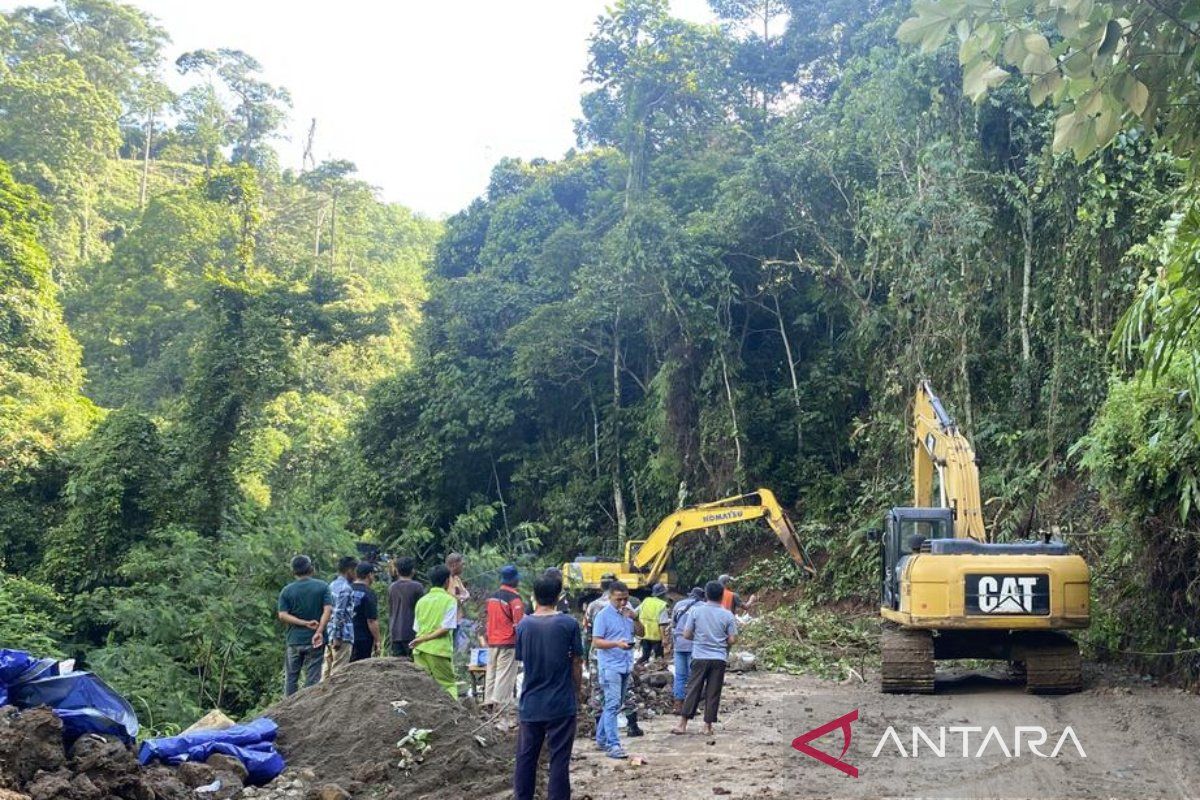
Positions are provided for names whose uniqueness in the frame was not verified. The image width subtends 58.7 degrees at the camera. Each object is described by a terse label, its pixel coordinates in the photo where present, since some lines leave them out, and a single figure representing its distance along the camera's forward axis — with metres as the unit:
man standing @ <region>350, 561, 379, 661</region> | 10.17
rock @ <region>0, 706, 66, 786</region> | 6.18
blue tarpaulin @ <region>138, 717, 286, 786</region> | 7.15
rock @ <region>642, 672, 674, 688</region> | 12.63
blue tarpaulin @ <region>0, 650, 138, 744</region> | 6.97
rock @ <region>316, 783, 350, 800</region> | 7.01
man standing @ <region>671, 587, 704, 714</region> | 11.12
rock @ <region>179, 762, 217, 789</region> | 6.86
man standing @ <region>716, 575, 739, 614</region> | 13.73
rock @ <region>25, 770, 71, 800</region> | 6.02
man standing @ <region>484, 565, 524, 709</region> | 9.16
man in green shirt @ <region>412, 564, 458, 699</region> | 9.38
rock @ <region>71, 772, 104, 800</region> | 6.13
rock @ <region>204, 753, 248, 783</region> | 7.13
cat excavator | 10.94
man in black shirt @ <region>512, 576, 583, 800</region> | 6.57
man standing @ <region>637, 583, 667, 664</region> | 13.66
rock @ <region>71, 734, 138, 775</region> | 6.43
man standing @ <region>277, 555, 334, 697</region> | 10.07
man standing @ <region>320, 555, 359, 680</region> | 10.05
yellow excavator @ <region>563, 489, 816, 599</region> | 20.94
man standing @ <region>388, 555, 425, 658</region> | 10.09
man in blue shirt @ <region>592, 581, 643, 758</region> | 8.78
